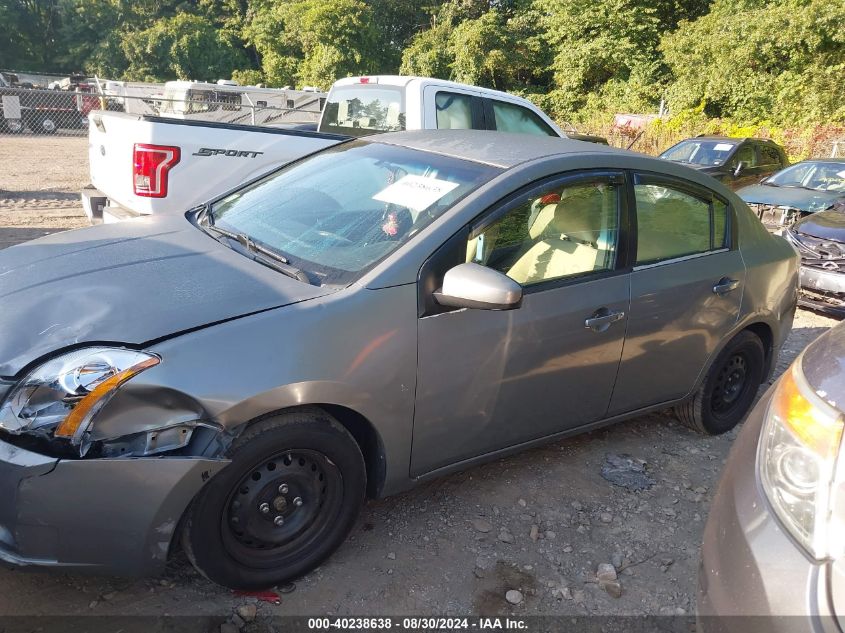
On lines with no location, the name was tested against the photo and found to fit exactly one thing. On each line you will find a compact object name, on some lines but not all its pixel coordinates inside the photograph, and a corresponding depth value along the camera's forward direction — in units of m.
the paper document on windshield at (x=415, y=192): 2.65
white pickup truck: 4.64
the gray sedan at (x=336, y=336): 1.91
